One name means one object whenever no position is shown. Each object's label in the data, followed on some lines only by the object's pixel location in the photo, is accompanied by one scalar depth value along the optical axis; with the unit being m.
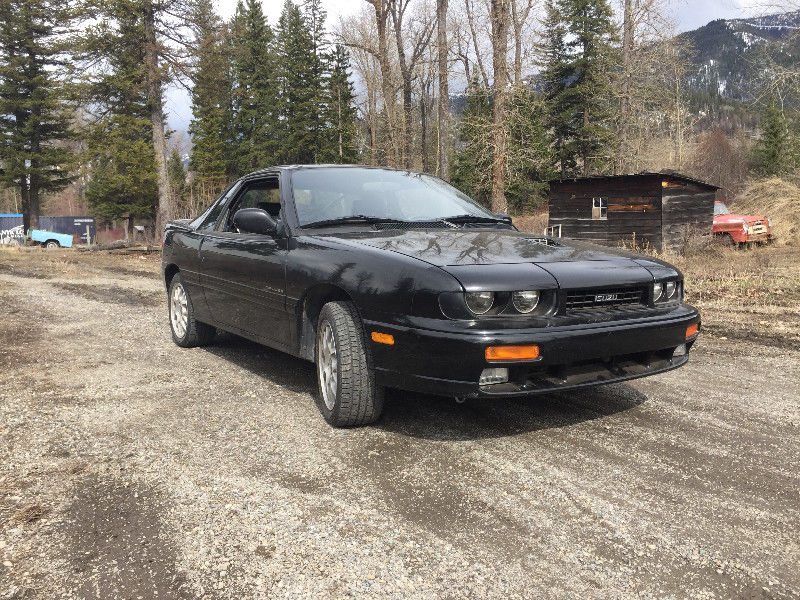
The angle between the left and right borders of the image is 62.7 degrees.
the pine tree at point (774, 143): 48.24
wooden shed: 23.00
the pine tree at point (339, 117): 48.72
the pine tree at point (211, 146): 48.78
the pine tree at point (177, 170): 55.03
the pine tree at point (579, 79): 40.00
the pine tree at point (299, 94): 48.44
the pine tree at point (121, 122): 23.98
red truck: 21.50
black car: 3.27
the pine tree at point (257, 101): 48.78
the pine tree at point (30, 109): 37.50
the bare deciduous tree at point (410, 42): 29.50
